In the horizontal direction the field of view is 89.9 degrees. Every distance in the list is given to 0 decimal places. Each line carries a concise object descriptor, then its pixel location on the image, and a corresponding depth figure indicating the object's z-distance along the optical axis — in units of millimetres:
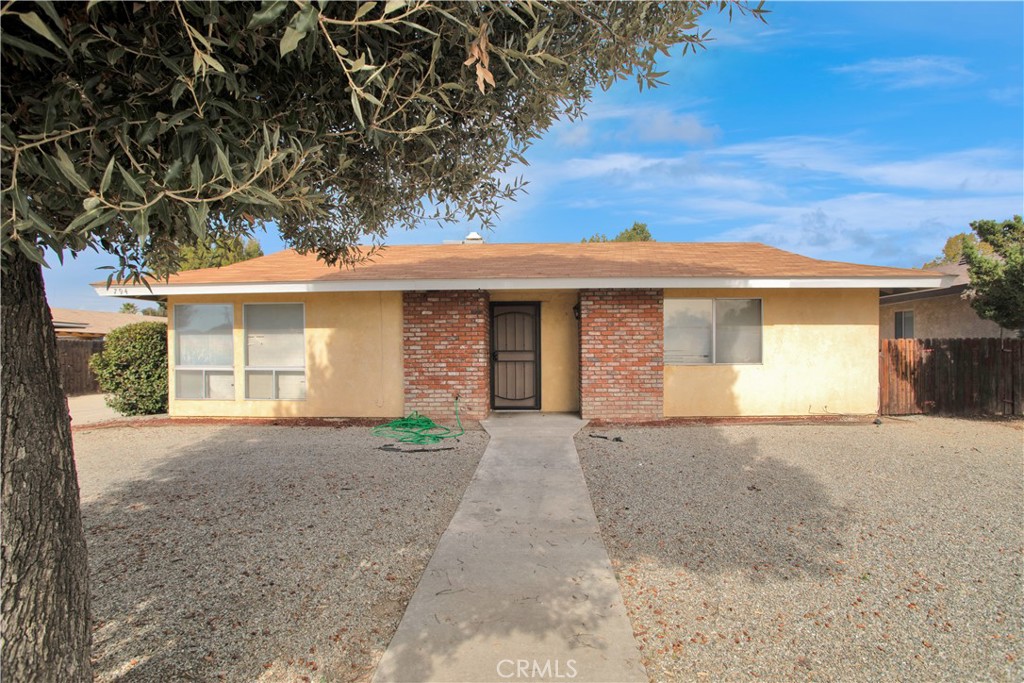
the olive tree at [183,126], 1465
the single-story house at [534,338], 9352
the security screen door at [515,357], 10500
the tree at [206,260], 24759
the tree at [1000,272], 8914
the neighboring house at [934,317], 13195
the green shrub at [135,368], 10680
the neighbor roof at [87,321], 21491
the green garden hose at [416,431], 8227
